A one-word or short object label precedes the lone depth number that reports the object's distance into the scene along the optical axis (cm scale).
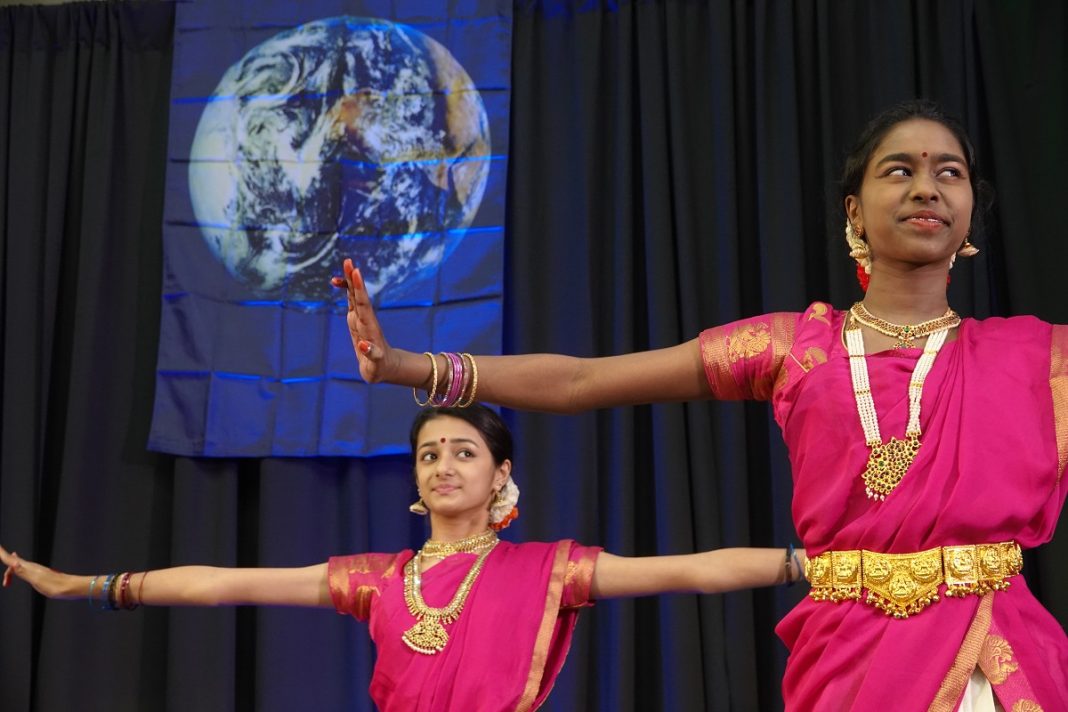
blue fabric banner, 396
